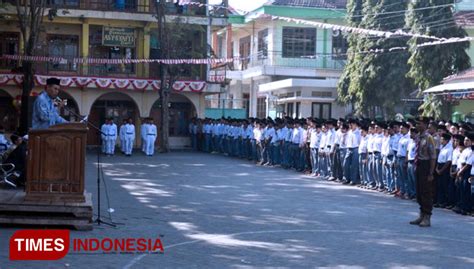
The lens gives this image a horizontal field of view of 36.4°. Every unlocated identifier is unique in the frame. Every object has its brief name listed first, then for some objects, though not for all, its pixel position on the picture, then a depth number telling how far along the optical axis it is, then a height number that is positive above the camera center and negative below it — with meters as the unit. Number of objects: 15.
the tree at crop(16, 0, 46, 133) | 25.47 +2.79
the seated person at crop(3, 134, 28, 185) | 15.69 -0.87
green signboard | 39.81 +4.55
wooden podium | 11.73 -0.75
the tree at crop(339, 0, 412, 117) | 38.78 +3.18
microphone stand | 12.42 -1.80
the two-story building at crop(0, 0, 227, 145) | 38.47 +3.10
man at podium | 12.12 +0.16
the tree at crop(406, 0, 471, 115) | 32.19 +3.36
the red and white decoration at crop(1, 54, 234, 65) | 35.66 +2.99
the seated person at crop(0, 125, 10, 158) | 18.62 -0.73
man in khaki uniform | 13.52 -0.96
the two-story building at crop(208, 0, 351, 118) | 46.22 +4.33
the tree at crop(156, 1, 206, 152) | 37.38 +3.63
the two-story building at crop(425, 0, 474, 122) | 27.00 +1.32
